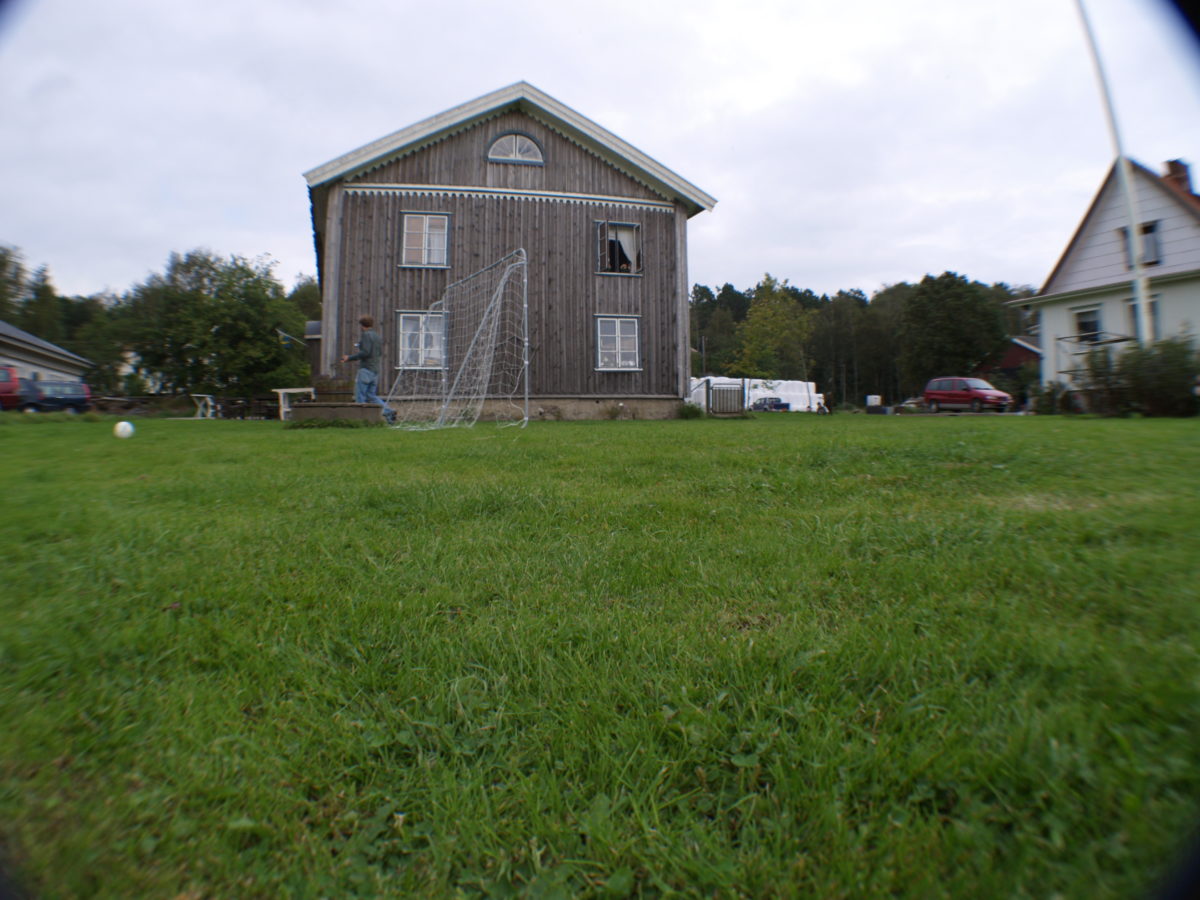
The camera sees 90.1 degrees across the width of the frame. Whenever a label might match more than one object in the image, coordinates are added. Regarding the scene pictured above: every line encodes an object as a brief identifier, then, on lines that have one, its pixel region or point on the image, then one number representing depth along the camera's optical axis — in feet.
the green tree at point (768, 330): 155.22
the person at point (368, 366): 41.52
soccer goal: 51.44
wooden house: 52.80
